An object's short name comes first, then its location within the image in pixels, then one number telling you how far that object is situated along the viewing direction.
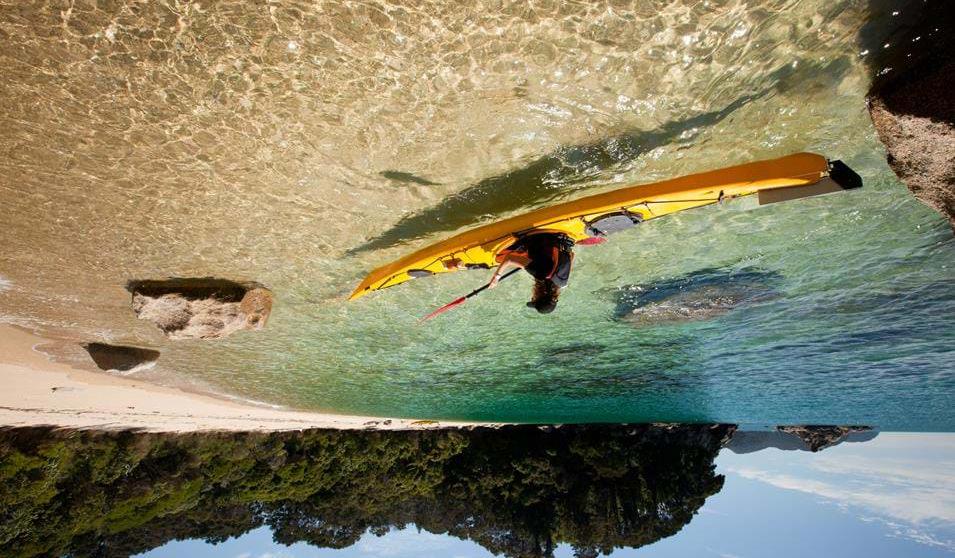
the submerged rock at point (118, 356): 6.12
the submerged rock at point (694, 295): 4.99
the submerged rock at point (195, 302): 4.51
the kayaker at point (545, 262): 3.31
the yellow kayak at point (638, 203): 2.68
